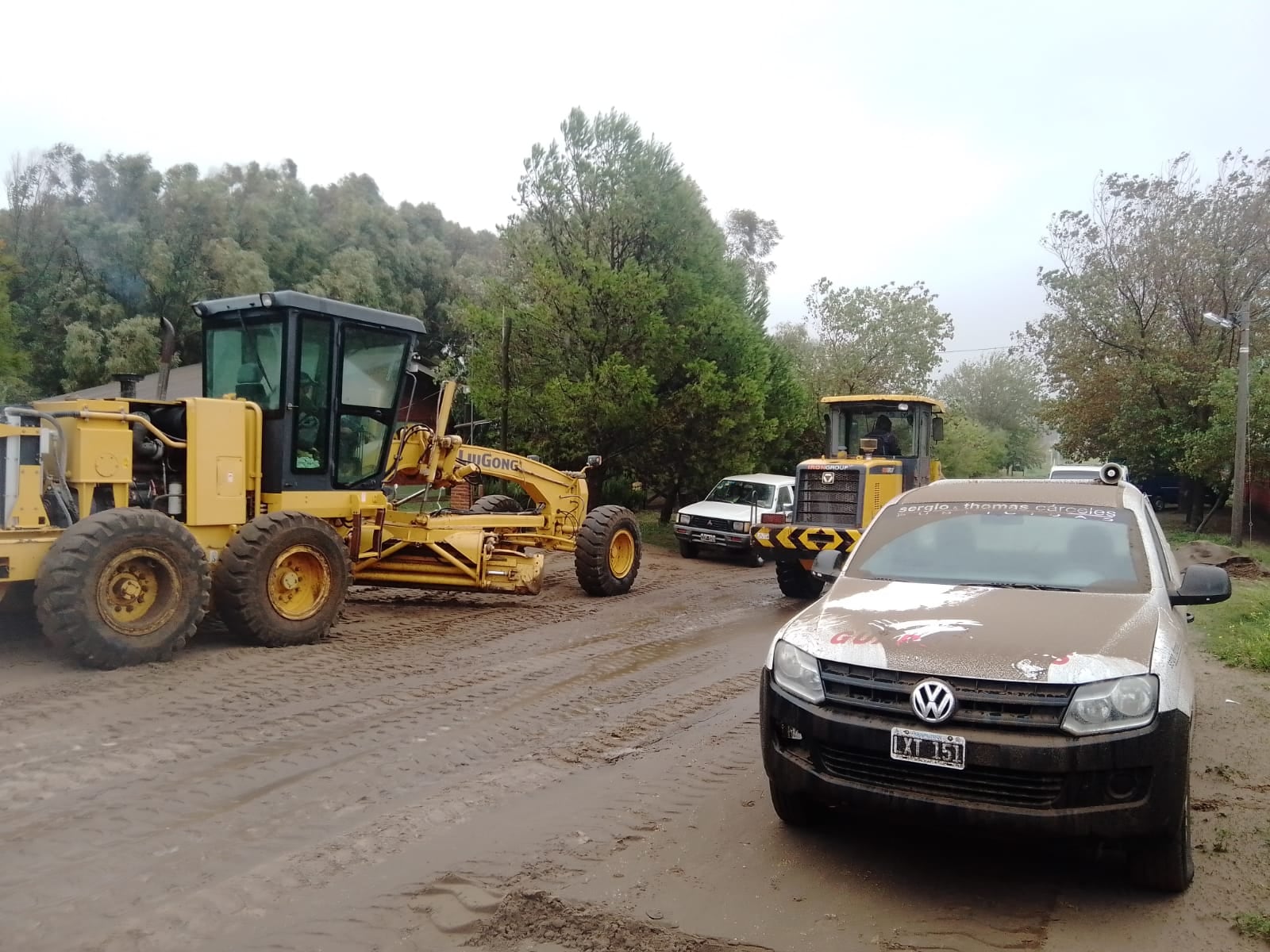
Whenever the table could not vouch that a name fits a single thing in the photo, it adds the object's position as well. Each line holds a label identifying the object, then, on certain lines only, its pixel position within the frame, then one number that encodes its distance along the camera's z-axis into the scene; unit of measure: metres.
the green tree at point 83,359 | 34.81
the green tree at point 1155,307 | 26.11
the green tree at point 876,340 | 37.19
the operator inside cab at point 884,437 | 14.20
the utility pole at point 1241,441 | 20.52
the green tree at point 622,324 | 19.66
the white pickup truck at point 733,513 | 18.42
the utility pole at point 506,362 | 19.88
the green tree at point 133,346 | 33.97
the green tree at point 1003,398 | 62.47
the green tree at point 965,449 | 40.88
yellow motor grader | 7.64
